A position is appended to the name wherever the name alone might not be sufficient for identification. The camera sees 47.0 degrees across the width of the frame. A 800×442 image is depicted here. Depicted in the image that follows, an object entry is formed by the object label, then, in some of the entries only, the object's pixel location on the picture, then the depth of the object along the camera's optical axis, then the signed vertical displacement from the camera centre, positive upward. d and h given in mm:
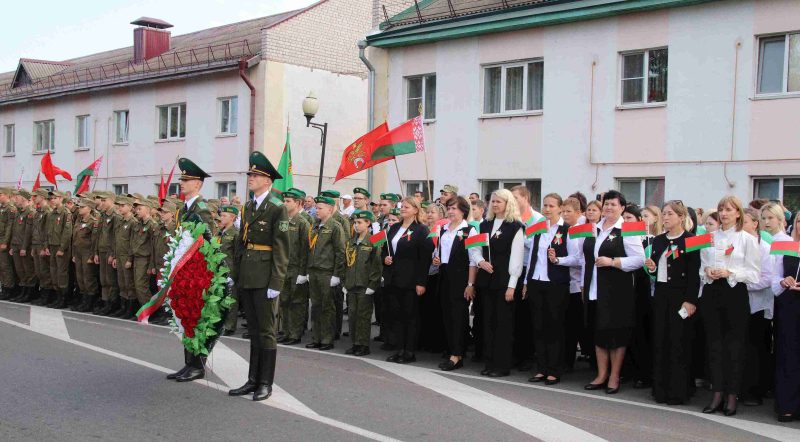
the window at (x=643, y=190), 18547 +339
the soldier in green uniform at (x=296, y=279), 12367 -1124
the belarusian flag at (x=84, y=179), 21817 +268
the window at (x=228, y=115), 29891 +2609
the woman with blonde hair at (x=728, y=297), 8383 -807
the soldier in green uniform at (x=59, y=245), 16641 -1026
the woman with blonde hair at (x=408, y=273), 11195 -900
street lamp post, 21297 +2107
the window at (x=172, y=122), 31969 +2499
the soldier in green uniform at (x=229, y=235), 13158 -600
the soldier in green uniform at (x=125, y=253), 14961 -1016
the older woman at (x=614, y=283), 9234 -790
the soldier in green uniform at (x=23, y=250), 17609 -1196
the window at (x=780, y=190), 16703 +380
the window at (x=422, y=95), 23172 +2667
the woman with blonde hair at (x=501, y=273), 10188 -787
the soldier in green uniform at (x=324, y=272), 12008 -985
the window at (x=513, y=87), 20906 +2680
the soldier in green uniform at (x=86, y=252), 16016 -1092
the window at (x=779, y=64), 16688 +2688
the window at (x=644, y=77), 18625 +2673
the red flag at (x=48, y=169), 22578 +493
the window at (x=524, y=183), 20891 +384
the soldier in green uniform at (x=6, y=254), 18016 -1284
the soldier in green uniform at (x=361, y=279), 11586 -1030
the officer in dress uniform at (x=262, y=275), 8430 -732
